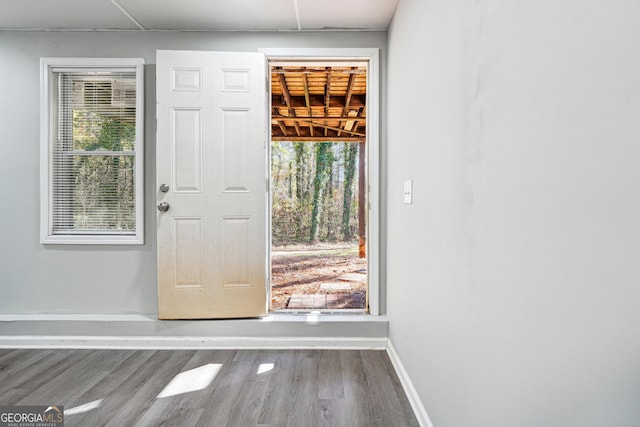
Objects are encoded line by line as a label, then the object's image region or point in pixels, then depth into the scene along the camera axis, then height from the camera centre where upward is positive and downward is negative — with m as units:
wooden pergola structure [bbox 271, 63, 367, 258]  3.68 +1.41
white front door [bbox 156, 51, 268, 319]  2.60 +0.20
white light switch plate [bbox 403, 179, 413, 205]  1.93 +0.09
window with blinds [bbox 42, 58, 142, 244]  2.76 +0.41
